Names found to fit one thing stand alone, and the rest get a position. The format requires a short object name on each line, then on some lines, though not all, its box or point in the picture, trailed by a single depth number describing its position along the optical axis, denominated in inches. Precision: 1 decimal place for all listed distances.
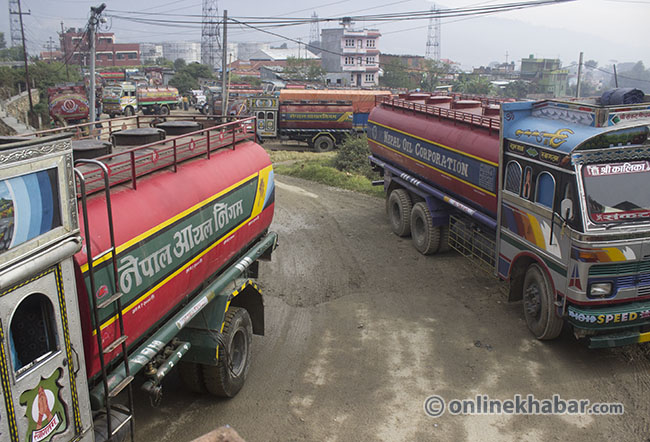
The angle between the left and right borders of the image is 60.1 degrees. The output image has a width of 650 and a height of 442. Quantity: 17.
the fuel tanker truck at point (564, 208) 305.0
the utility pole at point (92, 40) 714.8
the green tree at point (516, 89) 3528.3
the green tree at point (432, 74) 3330.7
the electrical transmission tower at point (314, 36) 7095.5
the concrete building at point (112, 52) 4971.2
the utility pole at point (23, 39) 1597.2
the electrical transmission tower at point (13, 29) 3401.6
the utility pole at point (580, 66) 1198.9
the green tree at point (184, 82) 3184.1
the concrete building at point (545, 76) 3929.9
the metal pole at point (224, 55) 1141.1
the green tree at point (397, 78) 3764.8
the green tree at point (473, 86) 3270.2
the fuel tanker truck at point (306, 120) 1183.6
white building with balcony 4081.4
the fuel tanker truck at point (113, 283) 154.3
